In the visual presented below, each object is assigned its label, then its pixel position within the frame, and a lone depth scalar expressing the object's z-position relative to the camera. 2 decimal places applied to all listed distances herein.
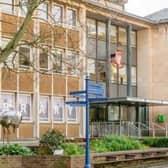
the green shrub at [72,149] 23.02
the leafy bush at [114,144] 26.53
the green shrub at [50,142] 23.12
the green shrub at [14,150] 22.67
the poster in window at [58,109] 43.47
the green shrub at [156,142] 32.66
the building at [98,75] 39.91
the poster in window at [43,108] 42.25
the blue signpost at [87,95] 20.42
